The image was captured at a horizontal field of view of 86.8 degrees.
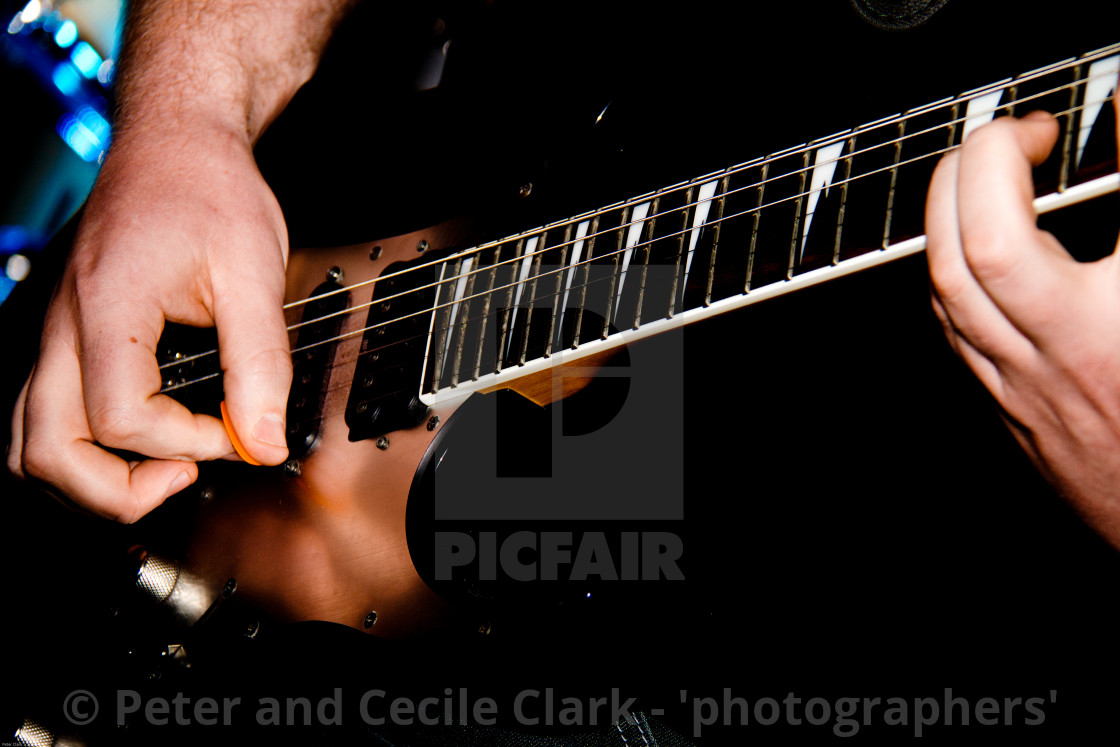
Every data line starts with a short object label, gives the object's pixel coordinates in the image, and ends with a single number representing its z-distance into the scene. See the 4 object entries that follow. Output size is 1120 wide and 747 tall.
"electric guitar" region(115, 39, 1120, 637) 0.56
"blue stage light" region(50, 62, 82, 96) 2.38
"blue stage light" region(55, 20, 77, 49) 2.31
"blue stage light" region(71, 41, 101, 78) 2.38
